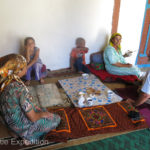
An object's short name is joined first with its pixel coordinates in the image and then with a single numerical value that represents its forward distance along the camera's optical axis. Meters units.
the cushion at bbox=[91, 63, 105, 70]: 3.60
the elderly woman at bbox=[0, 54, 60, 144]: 1.42
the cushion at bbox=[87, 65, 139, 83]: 3.13
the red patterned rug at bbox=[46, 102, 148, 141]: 1.85
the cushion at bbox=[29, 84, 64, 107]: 2.44
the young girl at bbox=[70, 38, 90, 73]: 3.55
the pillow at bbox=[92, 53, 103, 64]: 3.77
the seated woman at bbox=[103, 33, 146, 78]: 3.21
